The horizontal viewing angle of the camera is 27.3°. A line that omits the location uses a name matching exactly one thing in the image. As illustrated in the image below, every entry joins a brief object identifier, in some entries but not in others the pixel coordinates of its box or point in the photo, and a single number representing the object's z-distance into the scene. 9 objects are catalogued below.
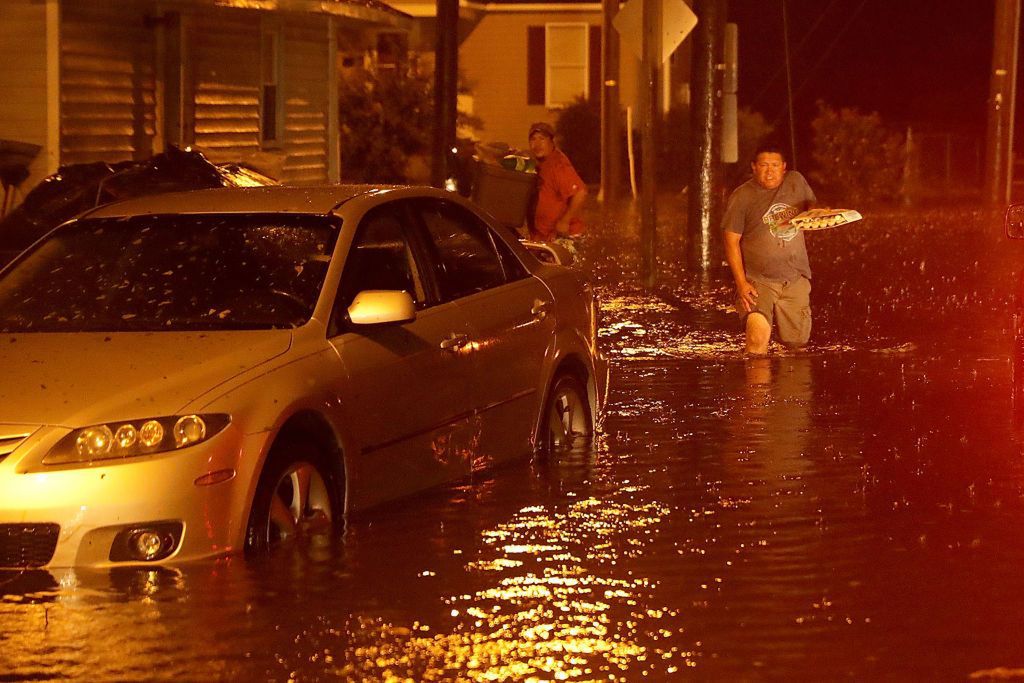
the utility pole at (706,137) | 21.55
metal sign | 19.86
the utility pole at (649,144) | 19.72
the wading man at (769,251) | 13.85
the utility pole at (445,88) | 18.75
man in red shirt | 16.47
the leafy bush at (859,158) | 38.25
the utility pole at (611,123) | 38.00
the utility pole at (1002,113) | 32.53
